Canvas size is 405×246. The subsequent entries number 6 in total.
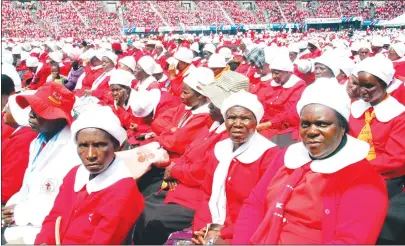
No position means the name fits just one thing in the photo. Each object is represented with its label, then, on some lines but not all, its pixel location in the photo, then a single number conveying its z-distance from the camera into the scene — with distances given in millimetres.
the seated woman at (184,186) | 3824
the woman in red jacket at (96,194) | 2795
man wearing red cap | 3436
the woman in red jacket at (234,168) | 3229
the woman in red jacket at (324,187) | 2326
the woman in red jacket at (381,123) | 3883
